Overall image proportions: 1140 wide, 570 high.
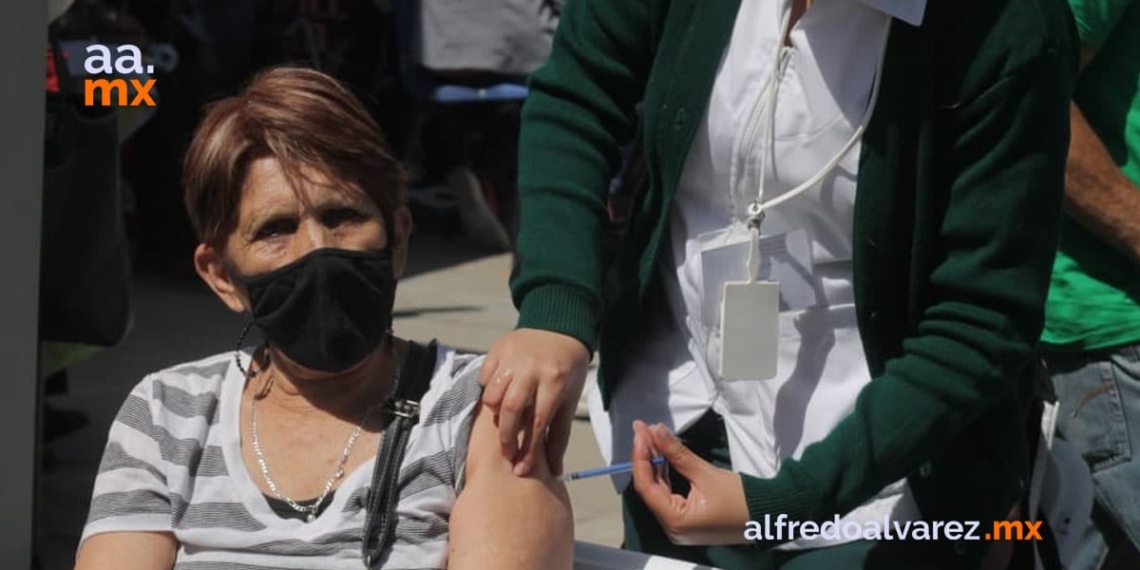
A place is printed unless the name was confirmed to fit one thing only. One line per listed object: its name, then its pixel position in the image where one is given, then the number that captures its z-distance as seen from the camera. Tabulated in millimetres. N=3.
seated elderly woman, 4508
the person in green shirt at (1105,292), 5555
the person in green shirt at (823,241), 4039
